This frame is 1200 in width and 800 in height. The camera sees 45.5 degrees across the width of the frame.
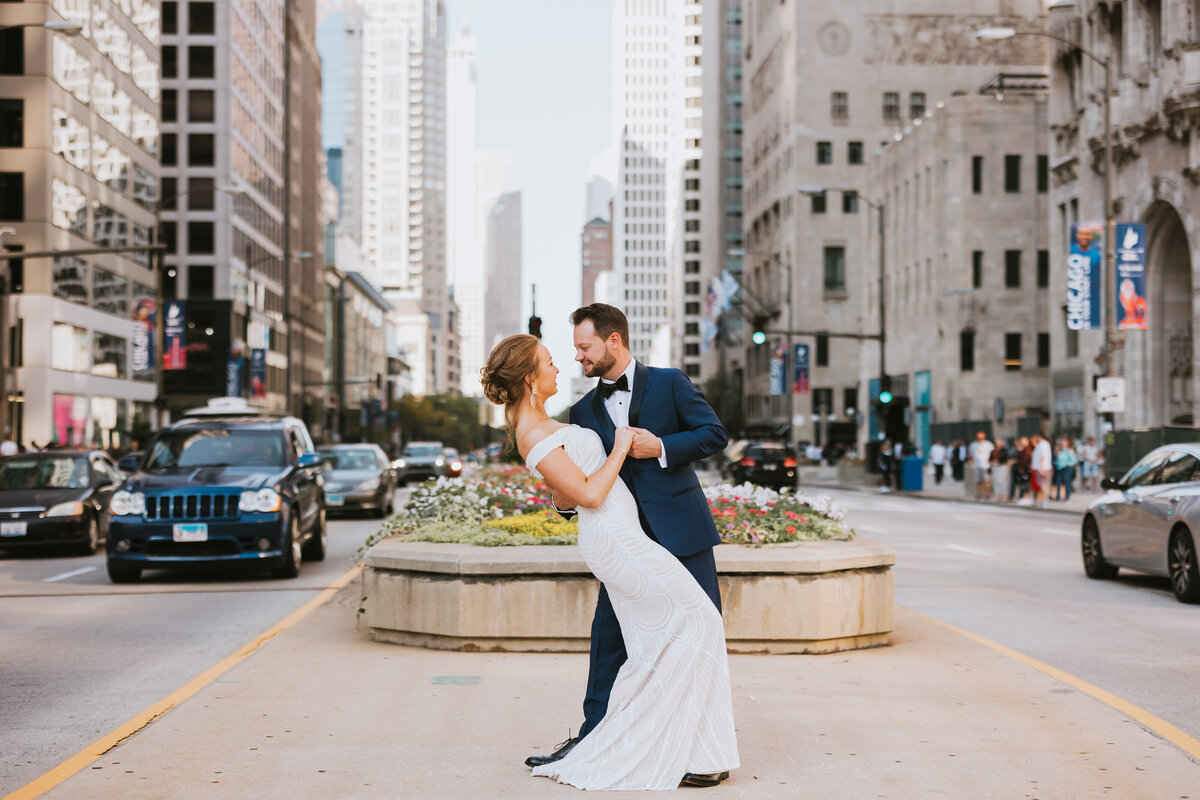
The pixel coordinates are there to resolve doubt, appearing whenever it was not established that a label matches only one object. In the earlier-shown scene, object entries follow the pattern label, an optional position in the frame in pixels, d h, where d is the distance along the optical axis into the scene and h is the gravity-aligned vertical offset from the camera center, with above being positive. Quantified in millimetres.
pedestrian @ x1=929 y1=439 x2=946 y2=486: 52031 -1566
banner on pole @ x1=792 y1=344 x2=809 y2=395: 73938 +2460
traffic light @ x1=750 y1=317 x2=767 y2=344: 39606 +2423
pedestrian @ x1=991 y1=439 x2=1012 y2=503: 38406 -1579
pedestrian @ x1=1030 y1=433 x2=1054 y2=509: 35500 -1287
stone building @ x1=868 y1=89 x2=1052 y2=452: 68500 +7593
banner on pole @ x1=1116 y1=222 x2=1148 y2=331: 34875 +3564
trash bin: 46594 -1830
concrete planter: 9500 -1223
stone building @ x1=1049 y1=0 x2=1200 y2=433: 44031 +8287
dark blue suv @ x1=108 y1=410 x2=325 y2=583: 15102 -1042
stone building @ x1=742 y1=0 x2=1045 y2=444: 97312 +21307
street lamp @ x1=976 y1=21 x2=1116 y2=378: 31344 +3570
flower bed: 10359 -802
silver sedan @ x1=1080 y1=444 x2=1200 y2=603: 13719 -1093
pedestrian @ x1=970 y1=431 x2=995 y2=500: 39781 -1399
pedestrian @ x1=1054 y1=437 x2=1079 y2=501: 37375 -1285
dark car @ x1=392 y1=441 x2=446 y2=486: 48000 -1631
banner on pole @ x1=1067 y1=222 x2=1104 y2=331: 42188 +3884
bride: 5609 -829
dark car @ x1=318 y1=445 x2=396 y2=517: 27453 -1244
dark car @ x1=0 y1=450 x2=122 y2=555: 19422 -1160
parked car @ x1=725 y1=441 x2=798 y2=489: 40125 -1394
